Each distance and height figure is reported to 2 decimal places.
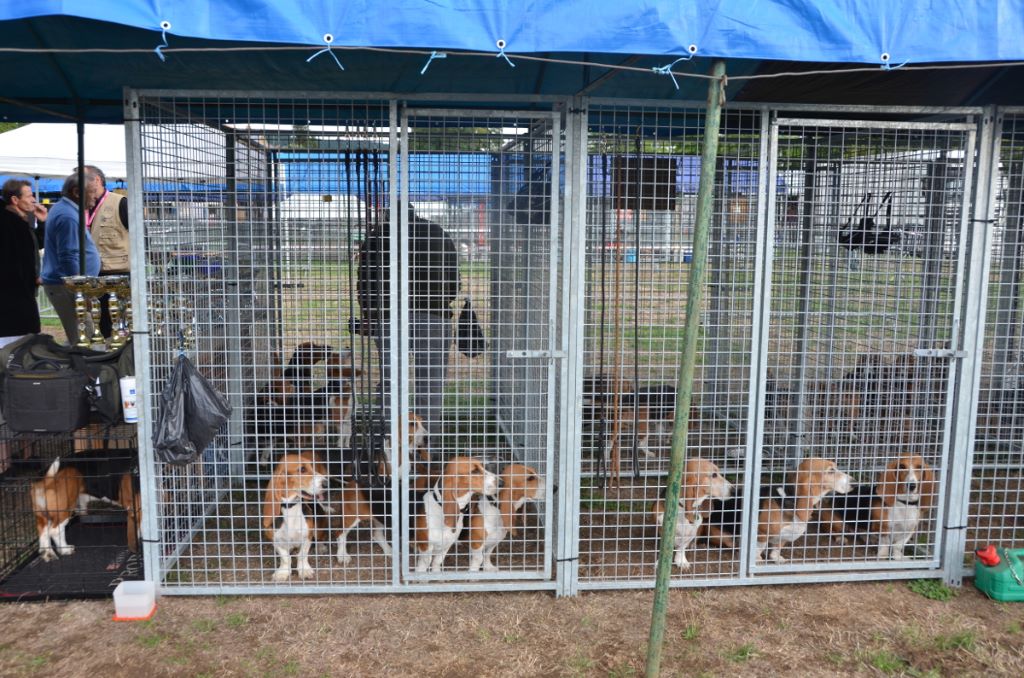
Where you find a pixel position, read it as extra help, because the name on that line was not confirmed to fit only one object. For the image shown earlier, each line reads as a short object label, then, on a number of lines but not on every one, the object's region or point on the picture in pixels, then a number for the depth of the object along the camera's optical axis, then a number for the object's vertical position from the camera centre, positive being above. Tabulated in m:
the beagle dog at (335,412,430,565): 4.49 -1.26
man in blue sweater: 6.82 +0.24
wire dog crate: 4.36 -1.63
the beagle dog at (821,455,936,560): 4.53 -1.27
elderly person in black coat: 5.84 +0.02
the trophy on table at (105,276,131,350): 4.80 -0.18
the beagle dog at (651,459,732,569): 4.52 -1.20
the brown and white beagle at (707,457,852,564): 4.56 -1.28
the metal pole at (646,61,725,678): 2.91 -0.29
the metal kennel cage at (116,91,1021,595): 4.22 -0.35
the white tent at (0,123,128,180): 10.07 +1.72
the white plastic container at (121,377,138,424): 4.11 -0.64
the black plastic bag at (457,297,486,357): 5.19 -0.34
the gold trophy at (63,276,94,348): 4.83 -0.11
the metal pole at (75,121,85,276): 5.79 +0.70
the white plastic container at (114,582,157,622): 4.03 -1.71
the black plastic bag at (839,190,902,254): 5.21 +0.45
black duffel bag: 3.99 -0.56
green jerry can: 4.33 -1.57
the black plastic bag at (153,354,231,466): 3.92 -0.70
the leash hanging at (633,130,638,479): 4.25 +0.08
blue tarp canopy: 2.97 +1.06
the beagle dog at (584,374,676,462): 6.21 -1.00
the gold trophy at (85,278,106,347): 4.83 -0.07
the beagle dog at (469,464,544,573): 4.43 -1.32
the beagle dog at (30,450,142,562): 4.50 -1.26
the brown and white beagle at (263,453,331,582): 4.29 -1.25
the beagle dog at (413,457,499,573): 4.36 -1.25
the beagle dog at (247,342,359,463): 5.50 -0.86
